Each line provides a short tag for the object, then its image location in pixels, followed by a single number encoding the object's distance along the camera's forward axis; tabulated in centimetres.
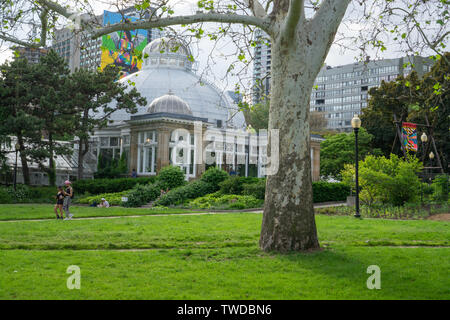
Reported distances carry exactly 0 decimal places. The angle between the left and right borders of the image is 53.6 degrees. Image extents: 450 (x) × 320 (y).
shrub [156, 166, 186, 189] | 2820
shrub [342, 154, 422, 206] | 2003
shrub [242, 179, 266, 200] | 2464
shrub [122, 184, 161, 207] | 2512
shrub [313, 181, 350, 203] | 2600
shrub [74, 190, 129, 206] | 2628
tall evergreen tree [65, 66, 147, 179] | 3198
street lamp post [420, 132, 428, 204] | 2107
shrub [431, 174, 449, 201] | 2237
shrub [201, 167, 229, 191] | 2814
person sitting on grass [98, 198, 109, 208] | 2400
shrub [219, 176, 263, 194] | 2656
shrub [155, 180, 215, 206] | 2472
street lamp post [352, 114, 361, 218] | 1768
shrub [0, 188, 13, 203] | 2625
